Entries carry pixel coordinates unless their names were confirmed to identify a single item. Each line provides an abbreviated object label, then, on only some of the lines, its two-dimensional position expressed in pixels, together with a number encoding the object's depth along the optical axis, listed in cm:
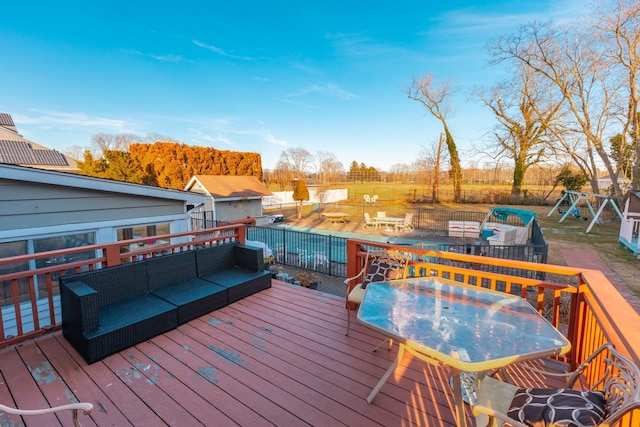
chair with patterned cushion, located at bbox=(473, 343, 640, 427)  105
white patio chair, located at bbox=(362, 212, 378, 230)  1555
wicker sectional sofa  253
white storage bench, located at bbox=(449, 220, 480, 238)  1295
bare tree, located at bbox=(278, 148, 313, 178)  3762
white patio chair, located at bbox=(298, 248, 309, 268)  866
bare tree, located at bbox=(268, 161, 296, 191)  3397
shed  1545
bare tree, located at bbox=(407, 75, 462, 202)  2353
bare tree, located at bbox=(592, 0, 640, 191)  1204
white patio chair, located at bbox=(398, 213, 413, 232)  1466
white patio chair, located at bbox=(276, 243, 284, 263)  925
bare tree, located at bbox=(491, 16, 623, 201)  1396
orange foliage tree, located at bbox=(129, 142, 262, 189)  2017
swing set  1214
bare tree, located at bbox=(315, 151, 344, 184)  3972
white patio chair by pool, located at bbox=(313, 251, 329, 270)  831
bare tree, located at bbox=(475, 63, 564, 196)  1689
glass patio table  155
